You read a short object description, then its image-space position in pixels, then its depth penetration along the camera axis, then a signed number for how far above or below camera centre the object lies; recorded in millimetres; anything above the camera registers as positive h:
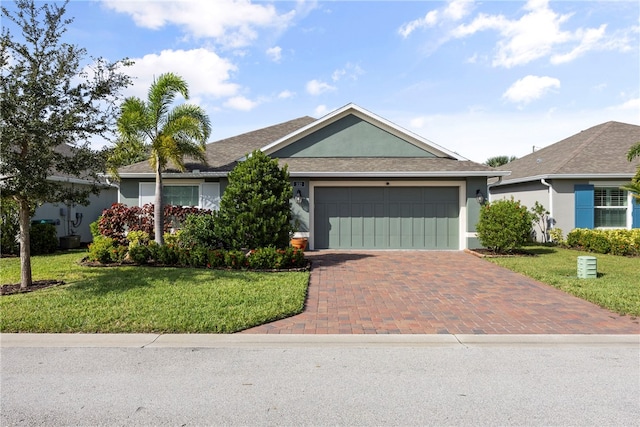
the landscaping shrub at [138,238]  12586 -750
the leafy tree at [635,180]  10838 +925
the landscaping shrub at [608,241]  13555 -941
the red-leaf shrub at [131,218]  13758 -129
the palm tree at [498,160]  28856 +4090
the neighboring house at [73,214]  16000 +16
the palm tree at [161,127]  11867 +2678
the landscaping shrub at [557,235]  15977 -829
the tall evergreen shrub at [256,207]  10641 +198
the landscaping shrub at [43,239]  13953 -867
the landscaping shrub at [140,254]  10930 -1087
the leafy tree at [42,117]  7215 +1852
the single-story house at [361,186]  14648 +1059
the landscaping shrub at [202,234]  11453 -566
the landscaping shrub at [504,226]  12828 -373
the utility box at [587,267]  9383 -1241
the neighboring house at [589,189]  15695 +1011
